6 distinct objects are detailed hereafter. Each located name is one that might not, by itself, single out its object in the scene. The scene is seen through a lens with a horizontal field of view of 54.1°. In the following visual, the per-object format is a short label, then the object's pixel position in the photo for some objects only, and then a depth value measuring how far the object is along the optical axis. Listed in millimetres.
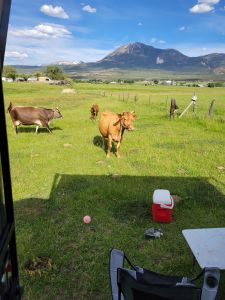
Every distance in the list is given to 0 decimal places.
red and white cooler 4683
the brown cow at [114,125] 7622
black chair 1769
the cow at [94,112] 15339
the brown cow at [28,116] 11198
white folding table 3027
